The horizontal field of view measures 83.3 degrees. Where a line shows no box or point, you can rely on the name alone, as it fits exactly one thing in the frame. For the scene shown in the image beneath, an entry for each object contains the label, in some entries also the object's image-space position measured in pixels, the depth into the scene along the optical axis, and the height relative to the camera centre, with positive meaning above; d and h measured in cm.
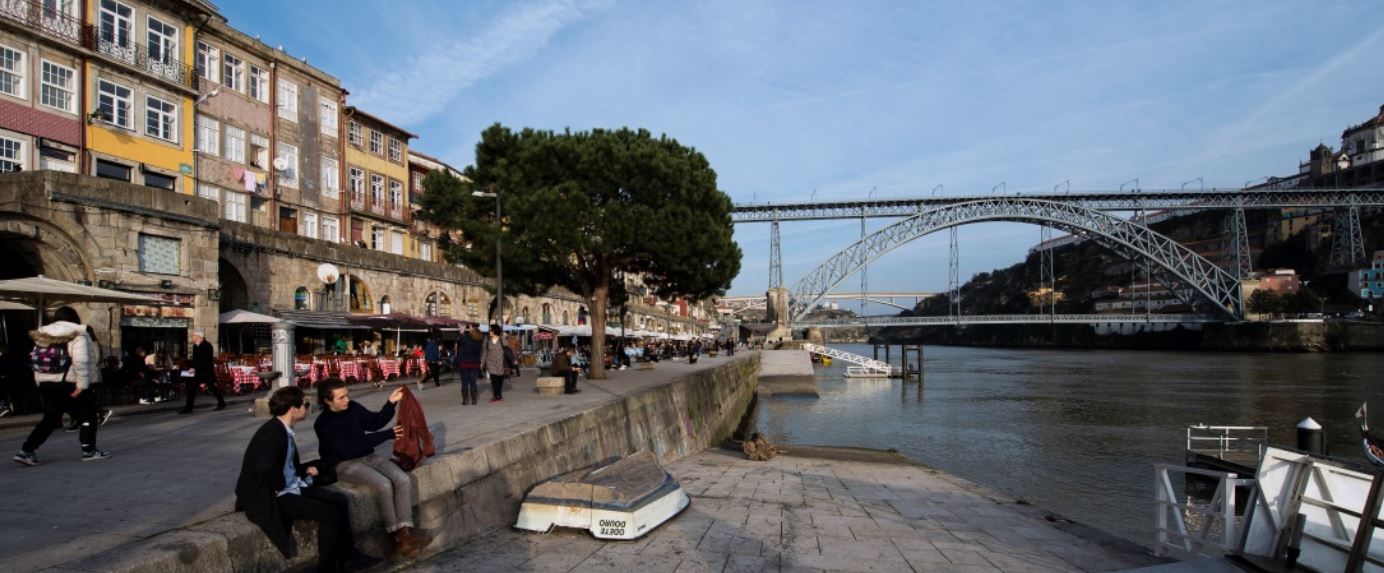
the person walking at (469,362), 1370 -91
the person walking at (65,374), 750 -56
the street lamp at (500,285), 1973 +67
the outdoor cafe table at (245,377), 1582 -130
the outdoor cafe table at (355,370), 1879 -142
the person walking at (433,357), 1941 -115
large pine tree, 1881 +244
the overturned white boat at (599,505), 710 -184
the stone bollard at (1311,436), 1408 -251
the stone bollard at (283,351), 1170 -58
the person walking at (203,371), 1258 -93
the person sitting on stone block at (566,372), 1661 -136
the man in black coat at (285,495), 486 -117
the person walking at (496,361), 1434 -95
